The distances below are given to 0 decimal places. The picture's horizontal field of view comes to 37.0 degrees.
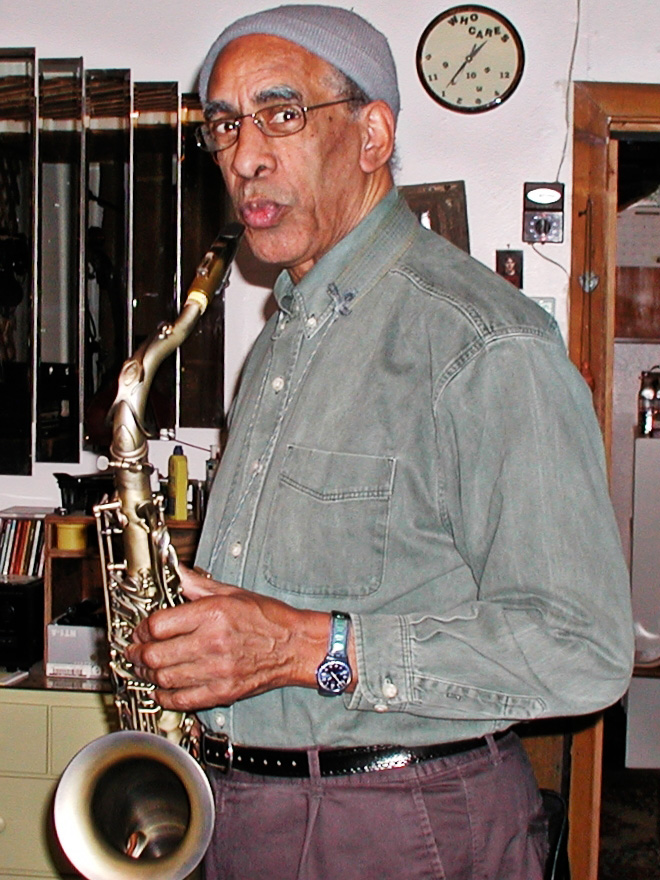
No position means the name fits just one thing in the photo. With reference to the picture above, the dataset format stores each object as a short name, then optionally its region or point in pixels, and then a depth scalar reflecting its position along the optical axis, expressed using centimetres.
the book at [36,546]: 294
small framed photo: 286
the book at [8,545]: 294
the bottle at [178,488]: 277
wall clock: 282
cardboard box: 274
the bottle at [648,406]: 488
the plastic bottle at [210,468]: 279
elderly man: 107
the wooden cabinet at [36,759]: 267
